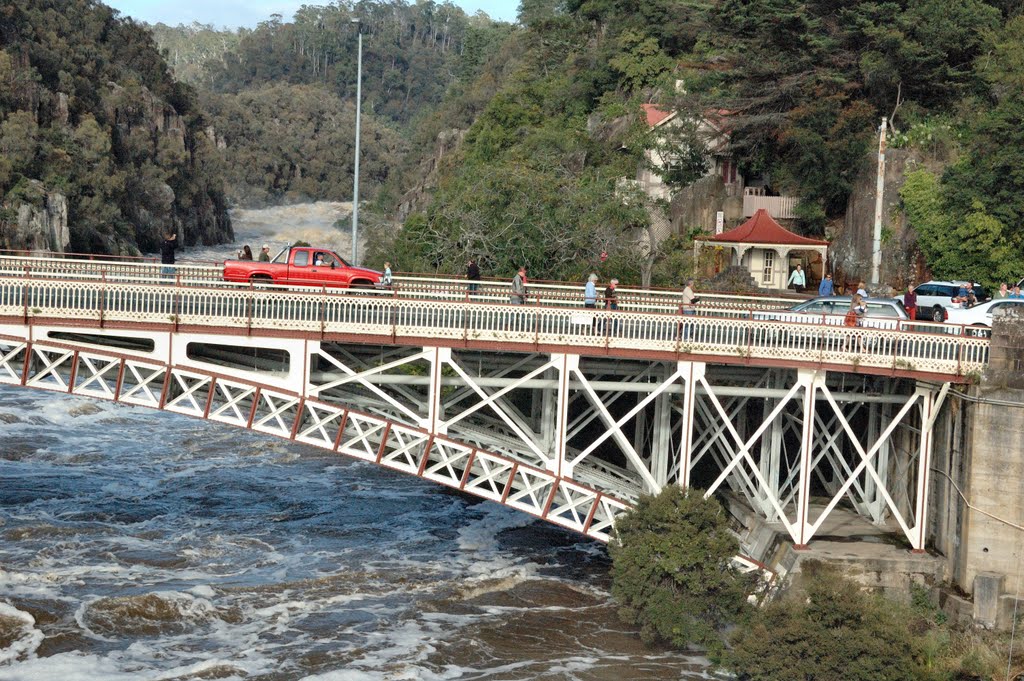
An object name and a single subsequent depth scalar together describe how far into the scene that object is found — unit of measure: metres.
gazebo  47.47
